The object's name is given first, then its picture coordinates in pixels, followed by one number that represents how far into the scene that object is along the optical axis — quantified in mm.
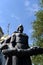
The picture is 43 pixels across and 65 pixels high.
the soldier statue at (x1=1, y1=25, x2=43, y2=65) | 4813
